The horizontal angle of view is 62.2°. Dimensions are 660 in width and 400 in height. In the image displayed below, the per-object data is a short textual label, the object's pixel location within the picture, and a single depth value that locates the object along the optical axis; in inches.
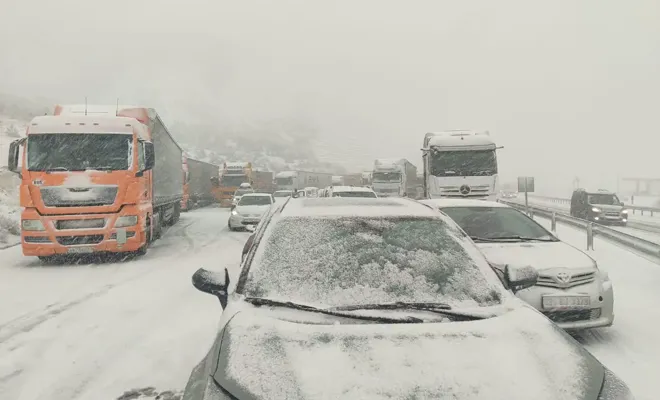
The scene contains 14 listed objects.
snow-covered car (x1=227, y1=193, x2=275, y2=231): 787.4
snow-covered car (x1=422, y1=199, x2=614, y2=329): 231.1
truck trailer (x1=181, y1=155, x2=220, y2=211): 1277.9
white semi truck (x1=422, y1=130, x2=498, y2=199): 776.3
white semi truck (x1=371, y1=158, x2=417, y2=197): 1342.3
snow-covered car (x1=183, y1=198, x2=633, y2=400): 91.3
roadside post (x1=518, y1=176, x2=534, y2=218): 837.7
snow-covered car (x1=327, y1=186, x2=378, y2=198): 785.5
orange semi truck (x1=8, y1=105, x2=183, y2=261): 449.4
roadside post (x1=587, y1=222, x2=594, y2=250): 516.5
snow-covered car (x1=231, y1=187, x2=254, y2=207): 1419.8
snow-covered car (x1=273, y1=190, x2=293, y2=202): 1639.6
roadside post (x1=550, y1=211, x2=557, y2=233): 663.4
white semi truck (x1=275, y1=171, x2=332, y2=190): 1824.6
